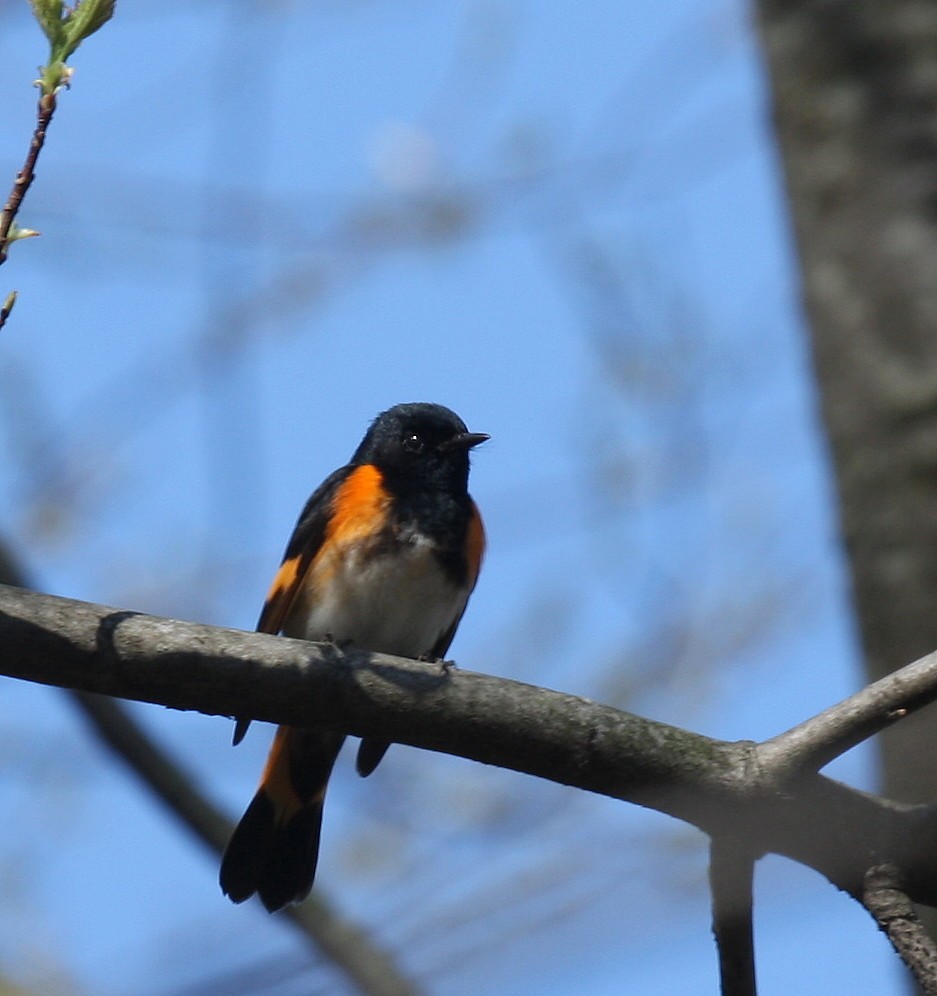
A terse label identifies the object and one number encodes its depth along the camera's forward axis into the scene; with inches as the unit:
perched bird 337.1
